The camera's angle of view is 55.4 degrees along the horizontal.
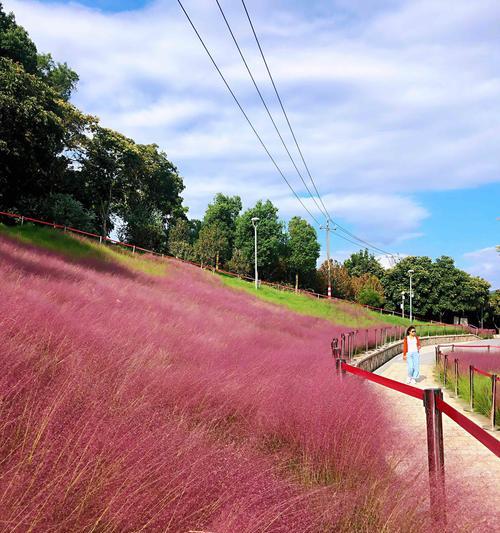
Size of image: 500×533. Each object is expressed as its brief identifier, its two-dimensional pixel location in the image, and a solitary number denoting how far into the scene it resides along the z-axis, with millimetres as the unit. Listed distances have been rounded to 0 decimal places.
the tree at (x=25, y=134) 23391
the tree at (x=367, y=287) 57753
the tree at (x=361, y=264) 80375
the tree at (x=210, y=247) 47312
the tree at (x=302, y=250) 59750
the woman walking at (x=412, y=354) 12727
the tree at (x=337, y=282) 62344
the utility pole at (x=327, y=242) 55075
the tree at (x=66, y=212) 32688
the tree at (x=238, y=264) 50000
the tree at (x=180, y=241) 44419
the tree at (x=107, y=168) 39781
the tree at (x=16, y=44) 29016
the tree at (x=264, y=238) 55719
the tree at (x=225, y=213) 61531
